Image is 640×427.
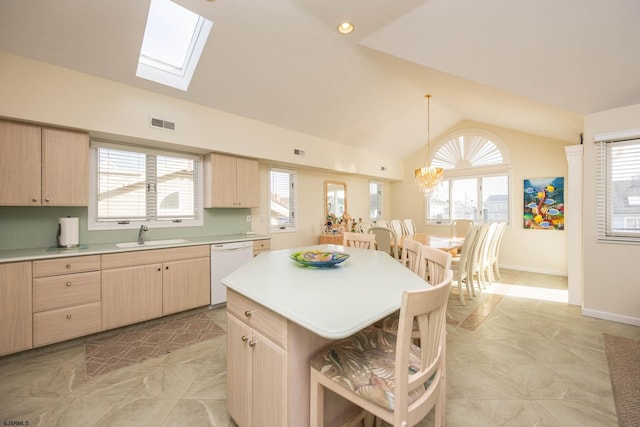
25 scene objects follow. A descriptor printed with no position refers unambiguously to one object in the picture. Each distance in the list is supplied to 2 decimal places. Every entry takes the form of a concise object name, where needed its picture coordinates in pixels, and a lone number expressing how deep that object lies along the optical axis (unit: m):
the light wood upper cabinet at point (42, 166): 2.24
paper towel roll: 2.59
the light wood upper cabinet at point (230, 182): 3.56
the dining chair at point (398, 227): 5.11
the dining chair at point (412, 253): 1.99
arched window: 5.58
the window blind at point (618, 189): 2.82
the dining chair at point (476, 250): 3.67
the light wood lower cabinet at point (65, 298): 2.23
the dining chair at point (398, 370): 0.91
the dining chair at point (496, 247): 4.38
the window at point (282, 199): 4.59
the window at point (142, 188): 2.96
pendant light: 4.58
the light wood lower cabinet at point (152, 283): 2.58
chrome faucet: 3.01
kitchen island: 1.01
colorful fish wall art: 4.91
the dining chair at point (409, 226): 5.27
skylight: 2.67
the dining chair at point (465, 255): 3.43
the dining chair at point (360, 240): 2.78
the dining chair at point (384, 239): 3.58
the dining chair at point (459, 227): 5.36
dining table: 3.65
